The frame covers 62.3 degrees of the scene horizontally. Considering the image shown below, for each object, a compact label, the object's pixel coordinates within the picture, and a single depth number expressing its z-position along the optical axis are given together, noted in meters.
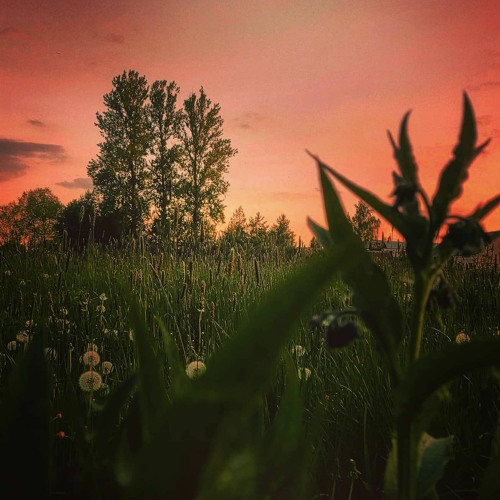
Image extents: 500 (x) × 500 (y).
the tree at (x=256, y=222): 34.02
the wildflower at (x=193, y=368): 1.65
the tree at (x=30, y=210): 49.53
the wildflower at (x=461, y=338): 2.12
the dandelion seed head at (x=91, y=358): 1.83
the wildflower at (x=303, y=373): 1.88
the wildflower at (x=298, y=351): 2.12
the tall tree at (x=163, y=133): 29.94
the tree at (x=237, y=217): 28.25
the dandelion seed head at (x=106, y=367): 1.97
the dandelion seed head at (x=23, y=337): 2.14
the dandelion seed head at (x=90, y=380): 1.55
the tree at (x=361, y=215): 32.97
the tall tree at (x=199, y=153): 29.89
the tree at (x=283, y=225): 38.12
